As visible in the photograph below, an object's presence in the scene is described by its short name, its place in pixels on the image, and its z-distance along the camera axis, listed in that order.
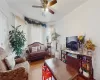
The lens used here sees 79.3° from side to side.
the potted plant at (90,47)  1.87
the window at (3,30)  2.06
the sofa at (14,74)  1.29
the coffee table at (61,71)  1.11
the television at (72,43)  2.49
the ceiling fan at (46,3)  1.90
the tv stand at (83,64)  1.81
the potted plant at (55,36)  3.85
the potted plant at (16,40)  2.56
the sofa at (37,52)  3.47
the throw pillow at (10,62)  1.66
